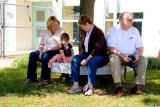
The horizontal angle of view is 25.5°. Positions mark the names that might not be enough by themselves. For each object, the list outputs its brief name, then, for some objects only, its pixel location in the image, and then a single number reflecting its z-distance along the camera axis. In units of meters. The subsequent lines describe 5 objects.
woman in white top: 6.82
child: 6.79
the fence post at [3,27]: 13.18
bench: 6.15
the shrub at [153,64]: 10.05
